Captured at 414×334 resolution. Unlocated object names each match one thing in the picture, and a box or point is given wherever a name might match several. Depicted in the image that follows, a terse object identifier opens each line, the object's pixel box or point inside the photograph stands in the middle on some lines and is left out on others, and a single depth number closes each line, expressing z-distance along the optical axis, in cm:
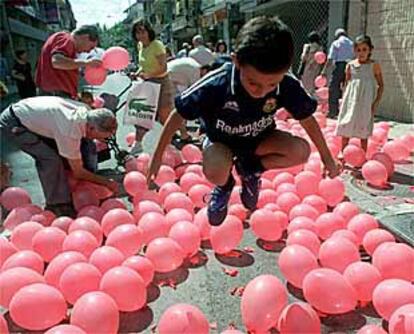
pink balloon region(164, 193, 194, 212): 371
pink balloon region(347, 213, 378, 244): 312
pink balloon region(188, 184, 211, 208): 395
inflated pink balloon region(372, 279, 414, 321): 228
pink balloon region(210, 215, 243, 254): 313
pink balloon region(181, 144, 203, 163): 520
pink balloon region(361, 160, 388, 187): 450
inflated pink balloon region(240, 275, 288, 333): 225
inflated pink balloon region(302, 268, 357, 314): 237
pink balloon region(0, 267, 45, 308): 256
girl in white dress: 498
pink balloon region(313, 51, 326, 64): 941
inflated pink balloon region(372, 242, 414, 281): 257
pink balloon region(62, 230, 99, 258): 297
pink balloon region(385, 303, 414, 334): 204
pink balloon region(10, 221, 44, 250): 322
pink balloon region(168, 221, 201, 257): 304
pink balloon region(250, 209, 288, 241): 328
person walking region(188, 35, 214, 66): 845
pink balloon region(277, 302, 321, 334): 213
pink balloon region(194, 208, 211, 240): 329
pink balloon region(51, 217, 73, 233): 338
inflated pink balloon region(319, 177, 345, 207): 387
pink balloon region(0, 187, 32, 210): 404
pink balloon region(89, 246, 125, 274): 273
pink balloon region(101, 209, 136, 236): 334
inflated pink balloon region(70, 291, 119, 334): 221
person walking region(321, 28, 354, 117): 833
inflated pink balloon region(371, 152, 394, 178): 473
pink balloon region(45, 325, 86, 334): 204
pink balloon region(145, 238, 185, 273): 287
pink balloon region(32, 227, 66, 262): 306
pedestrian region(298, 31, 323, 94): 967
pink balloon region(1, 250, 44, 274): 281
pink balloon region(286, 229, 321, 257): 289
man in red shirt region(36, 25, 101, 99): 439
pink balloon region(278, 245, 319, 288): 261
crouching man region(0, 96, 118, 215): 365
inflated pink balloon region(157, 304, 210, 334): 210
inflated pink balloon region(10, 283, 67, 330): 236
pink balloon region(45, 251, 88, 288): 268
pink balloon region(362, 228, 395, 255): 294
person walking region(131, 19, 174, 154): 564
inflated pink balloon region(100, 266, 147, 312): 246
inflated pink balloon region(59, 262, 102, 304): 254
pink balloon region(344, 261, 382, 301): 249
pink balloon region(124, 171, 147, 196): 417
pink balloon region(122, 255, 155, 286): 267
